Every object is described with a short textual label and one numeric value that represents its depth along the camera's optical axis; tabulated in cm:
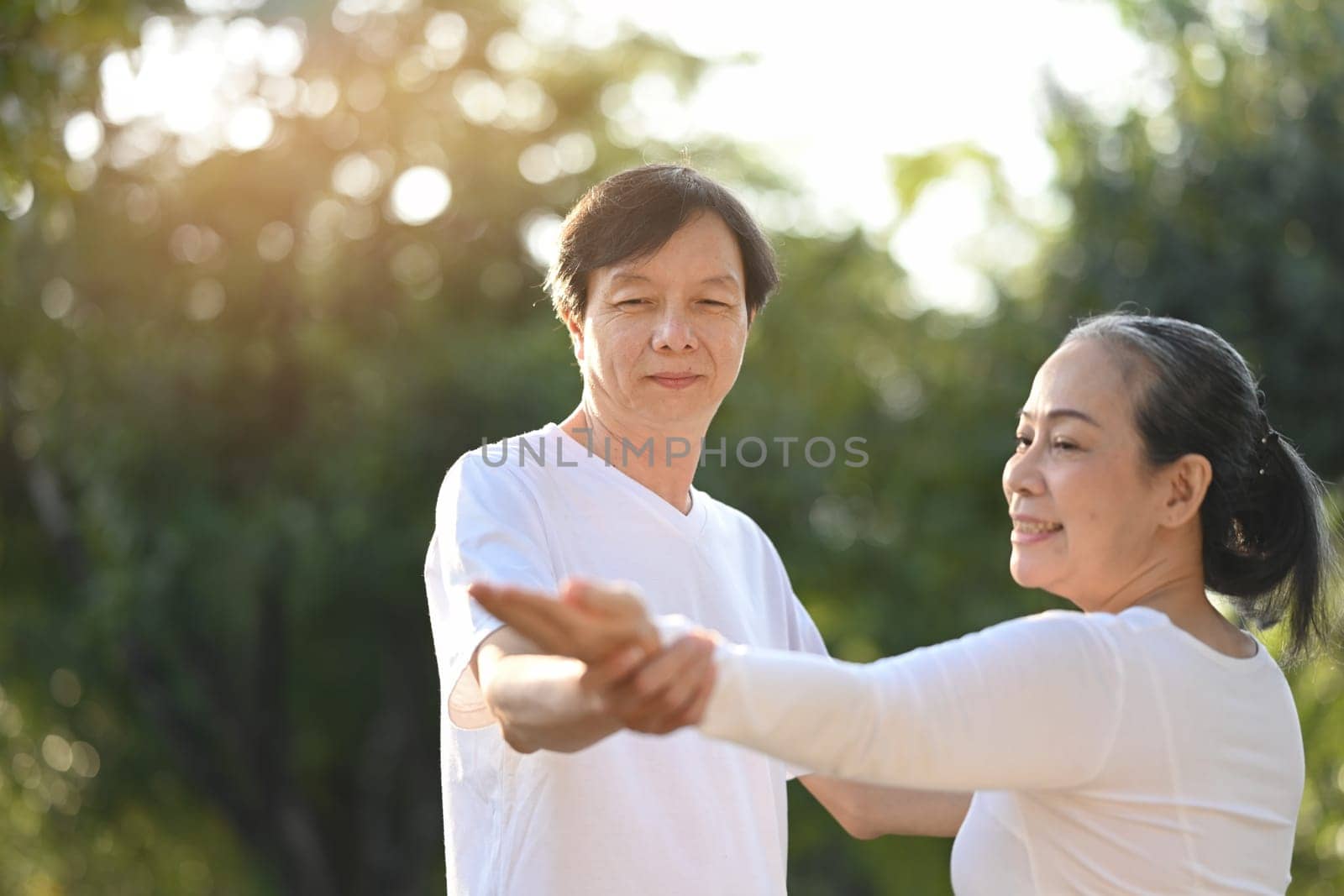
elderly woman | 236
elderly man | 268
